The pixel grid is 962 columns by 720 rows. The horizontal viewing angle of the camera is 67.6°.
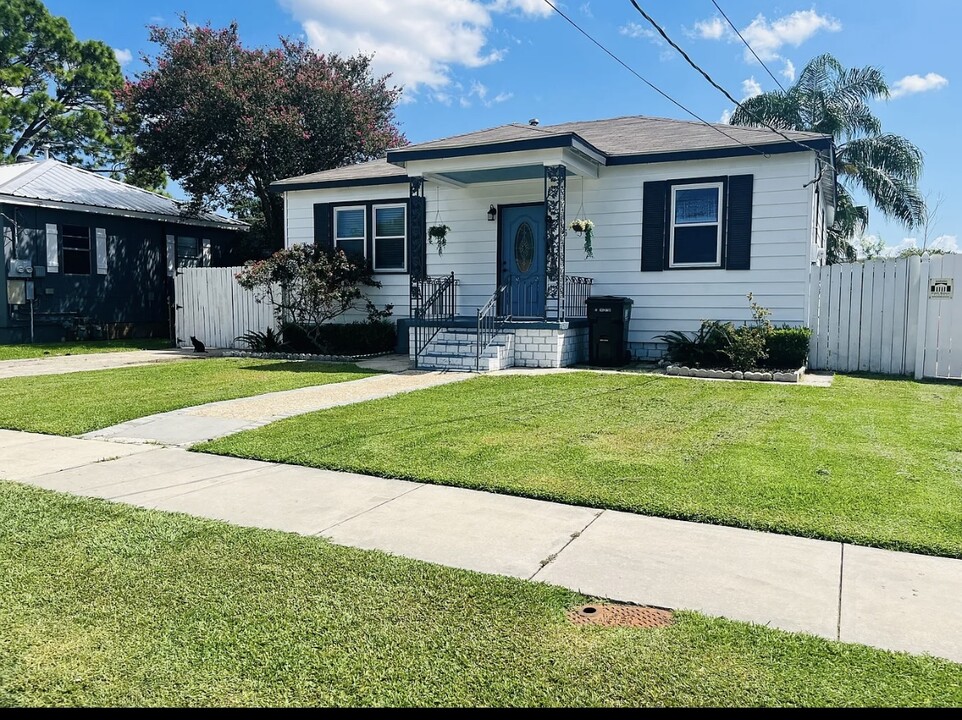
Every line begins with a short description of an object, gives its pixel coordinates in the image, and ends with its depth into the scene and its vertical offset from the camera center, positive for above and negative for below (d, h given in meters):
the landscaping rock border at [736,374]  10.10 -0.90
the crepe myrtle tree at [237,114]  19.77 +5.47
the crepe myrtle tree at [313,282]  14.28 +0.52
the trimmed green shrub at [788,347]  10.82 -0.53
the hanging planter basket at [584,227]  12.55 +1.47
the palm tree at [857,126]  21.02 +5.52
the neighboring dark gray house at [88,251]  17.69 +1.53
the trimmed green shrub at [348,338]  14.81 -0.61
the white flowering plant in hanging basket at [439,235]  14.17 +1.48
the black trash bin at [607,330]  12.20 -0.32
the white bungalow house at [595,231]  11.85 +1.44
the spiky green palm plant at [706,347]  11.12 -0.56
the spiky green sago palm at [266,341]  15.22 -0.72
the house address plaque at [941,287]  10.32 +0.39
